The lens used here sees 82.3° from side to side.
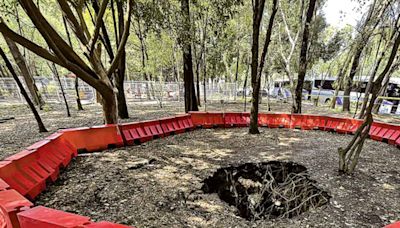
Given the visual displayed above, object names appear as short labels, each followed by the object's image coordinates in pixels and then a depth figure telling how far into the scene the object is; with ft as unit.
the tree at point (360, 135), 14.39
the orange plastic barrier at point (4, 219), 6.96
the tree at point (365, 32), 33.88
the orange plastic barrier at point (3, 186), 8.65
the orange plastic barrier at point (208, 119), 28.30
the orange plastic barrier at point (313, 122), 28.07
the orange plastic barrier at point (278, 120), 29.25
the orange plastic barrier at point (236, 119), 29.43
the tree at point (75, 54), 15.16
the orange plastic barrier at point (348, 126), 25.77
